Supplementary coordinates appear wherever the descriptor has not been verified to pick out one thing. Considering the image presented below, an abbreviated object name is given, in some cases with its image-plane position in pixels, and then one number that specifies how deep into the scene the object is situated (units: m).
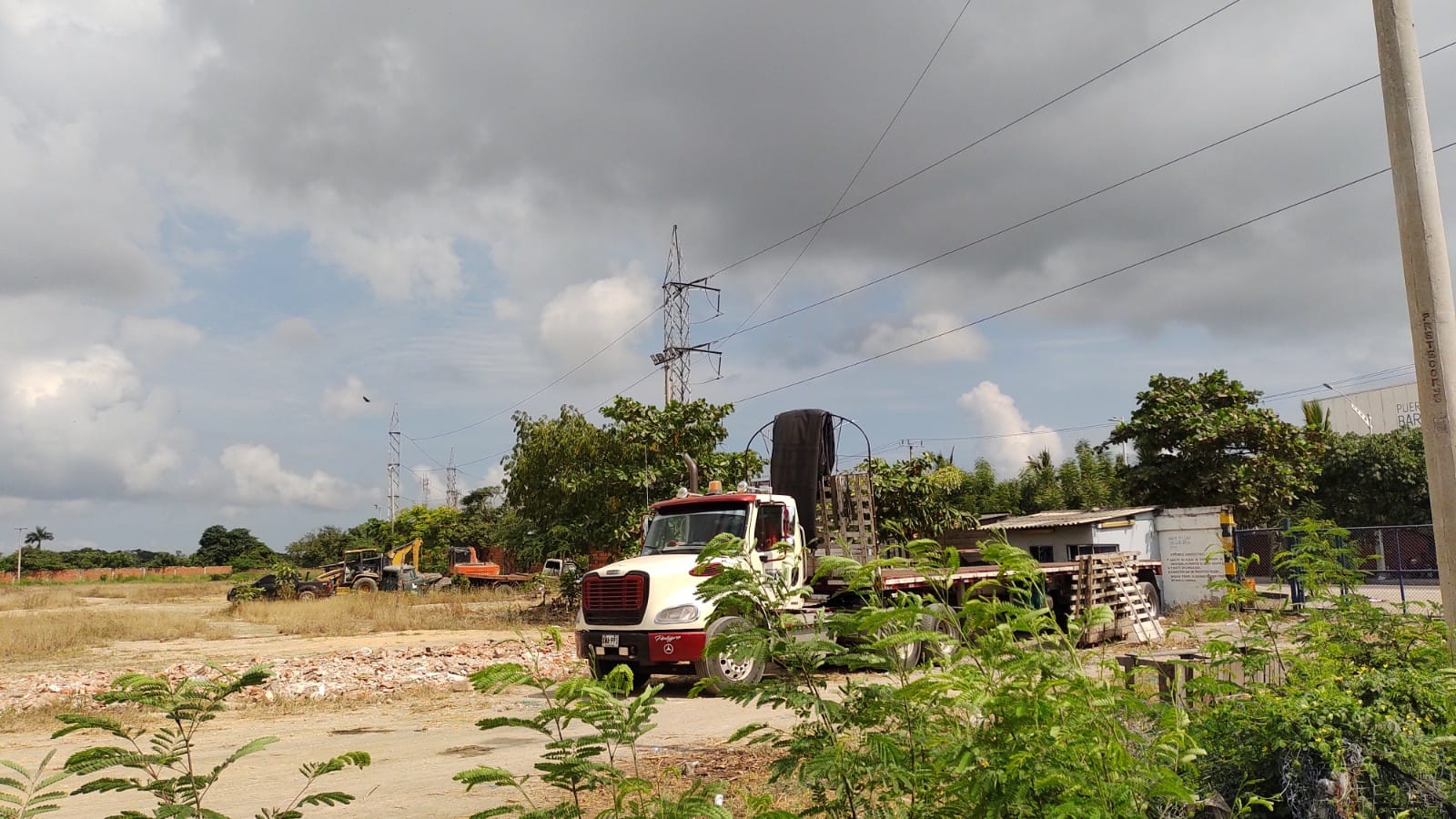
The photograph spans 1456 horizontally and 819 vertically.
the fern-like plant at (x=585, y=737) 2.53
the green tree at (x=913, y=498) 22.17
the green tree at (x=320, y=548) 68.31
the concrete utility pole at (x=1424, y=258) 5.20
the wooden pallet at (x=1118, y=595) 15.03
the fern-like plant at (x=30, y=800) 2.20
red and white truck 10.79
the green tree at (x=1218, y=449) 25.39
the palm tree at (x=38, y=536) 92.66
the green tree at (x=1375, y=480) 34.34
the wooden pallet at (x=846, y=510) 13.05
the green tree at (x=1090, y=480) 37.62
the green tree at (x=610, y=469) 22.48
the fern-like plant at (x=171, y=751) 2.28
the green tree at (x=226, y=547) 85.06
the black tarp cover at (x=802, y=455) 13.12
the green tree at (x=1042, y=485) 40.25
